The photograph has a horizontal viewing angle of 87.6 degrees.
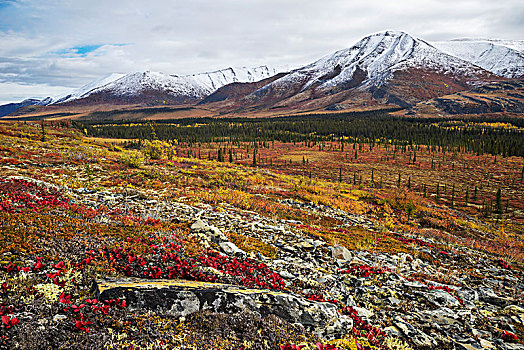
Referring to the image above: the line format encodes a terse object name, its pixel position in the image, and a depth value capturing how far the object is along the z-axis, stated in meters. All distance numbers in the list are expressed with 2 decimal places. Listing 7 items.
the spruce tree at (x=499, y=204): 45.39
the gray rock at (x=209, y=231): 12.60
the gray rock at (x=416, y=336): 7.66
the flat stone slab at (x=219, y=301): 6.47
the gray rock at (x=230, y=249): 11.64
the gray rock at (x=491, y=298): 10.58
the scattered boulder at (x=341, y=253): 13.26
